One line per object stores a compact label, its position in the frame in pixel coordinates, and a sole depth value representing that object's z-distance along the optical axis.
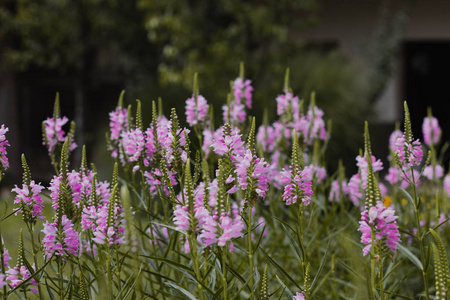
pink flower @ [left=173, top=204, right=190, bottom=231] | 2.81
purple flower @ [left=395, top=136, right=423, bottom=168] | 3.43
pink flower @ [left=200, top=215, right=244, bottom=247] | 2.79
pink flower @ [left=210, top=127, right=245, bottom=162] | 3.26
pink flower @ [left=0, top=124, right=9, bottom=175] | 3.24
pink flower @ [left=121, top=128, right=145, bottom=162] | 3.74
